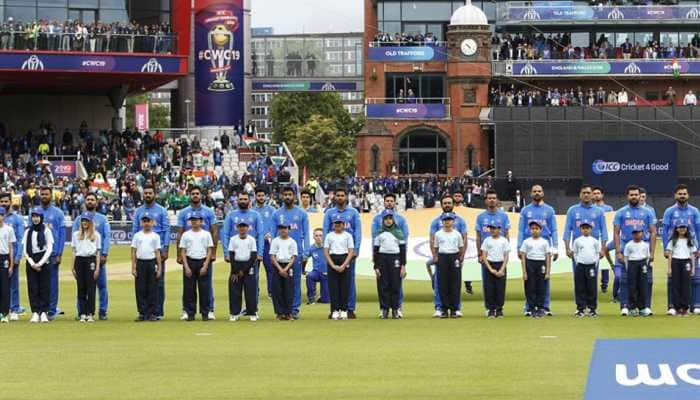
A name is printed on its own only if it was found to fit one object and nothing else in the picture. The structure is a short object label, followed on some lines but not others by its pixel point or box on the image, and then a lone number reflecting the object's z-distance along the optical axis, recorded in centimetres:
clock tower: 8056
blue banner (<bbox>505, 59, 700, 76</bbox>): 8069
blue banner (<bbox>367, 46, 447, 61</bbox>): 8319
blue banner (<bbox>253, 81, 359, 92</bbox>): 10894
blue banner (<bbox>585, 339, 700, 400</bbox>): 1425
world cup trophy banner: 7488
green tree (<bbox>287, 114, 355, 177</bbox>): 12494
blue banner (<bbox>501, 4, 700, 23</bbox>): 8262
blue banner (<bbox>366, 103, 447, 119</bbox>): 8288
